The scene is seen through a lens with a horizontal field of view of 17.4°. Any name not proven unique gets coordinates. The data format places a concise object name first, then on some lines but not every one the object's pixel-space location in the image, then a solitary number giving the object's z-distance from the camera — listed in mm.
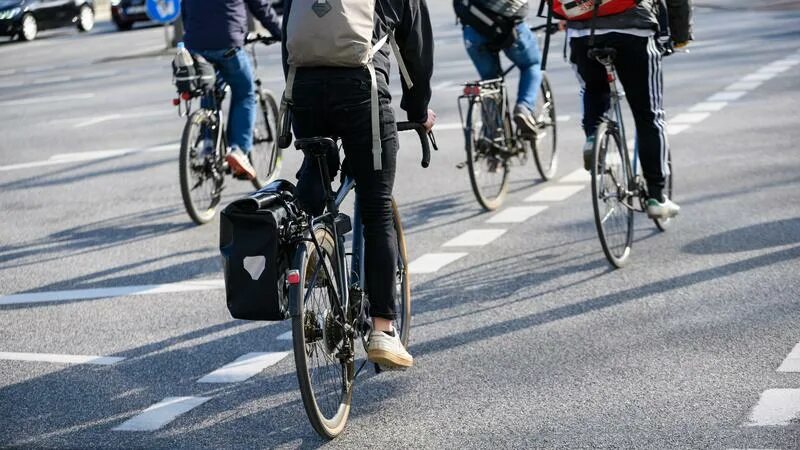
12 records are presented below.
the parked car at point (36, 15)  62934
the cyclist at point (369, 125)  9455
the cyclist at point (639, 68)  13676
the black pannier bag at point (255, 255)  8882
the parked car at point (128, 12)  63942
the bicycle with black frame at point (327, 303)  8945
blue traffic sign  36758
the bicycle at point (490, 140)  17091
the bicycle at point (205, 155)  17455
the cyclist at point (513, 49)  17315
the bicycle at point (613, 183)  13830
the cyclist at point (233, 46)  17567
